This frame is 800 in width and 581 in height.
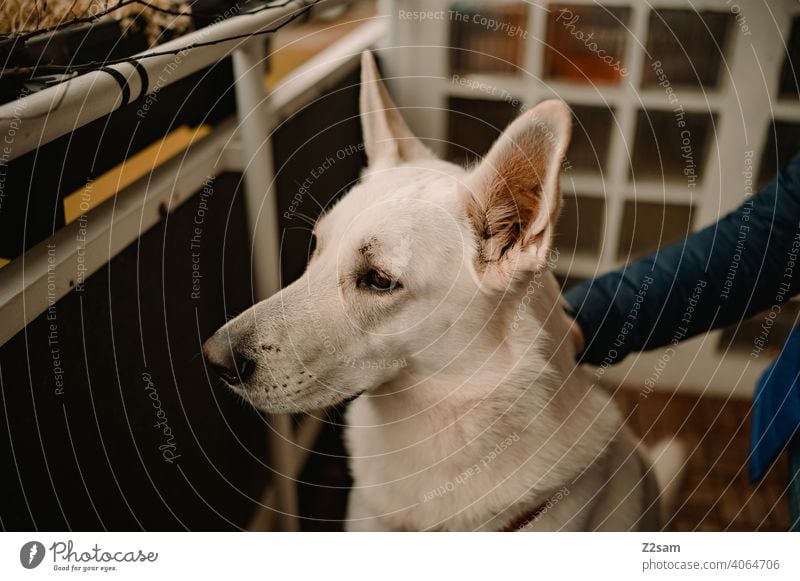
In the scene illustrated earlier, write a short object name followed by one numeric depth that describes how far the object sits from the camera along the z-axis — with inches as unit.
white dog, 23.4
